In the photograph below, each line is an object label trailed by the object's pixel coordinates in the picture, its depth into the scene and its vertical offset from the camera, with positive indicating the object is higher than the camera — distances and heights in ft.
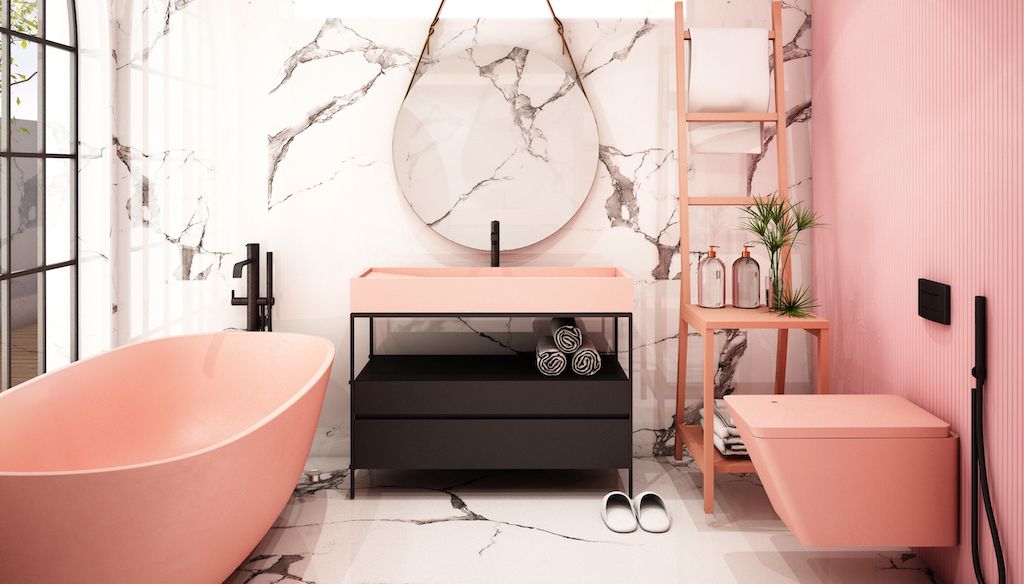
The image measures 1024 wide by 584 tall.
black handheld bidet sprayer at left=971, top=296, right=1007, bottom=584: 5.91 -0.84
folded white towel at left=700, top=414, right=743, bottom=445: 8.34 -1.70
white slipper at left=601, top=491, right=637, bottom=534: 7.77 -2.49
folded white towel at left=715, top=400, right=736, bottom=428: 8.41 -1.48
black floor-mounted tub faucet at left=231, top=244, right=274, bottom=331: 9.31 -0.04
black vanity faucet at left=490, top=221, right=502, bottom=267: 9.32 +0.61
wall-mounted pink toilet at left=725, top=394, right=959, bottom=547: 6.31 -1.69
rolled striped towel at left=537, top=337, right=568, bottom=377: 8.66 -0.85
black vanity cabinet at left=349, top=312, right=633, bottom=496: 8.47 -1.57
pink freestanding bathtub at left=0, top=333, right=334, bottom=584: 4.69 -1.41
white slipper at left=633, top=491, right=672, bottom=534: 7.79 -2.48
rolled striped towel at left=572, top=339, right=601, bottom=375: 8.66 -0.86
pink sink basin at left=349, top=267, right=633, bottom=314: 8.32 -0.04
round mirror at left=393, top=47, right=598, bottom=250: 9.68 +2.09
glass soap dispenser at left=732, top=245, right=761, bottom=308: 8.71 +0.13
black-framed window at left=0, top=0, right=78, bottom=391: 7.97 +1.21
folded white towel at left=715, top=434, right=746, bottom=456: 8.36 -1.86
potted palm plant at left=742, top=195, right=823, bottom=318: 8.39 +0.64
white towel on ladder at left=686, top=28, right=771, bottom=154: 8.93 +2.79
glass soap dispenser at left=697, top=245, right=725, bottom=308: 8.88 +0.12
